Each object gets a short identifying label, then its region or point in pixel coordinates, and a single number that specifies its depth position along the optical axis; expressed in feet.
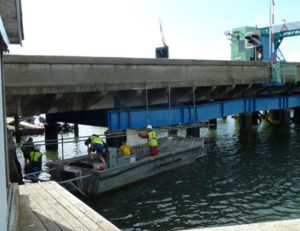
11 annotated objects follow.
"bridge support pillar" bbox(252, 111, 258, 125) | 106.83
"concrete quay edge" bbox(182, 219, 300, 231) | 18.24
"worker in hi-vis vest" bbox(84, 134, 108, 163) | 43.88
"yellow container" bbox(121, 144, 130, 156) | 47.85
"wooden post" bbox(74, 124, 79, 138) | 97.30
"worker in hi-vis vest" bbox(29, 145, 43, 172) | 42.70
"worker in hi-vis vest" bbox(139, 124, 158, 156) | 50.11
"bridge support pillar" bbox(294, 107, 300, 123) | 105.16
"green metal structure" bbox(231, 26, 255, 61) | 131.96
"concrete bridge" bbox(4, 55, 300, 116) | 42.57
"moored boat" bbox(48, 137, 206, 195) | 40.14
